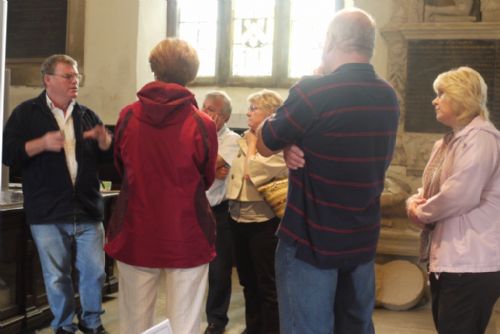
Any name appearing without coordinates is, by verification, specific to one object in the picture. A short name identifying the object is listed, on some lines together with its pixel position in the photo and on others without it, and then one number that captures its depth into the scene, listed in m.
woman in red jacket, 2.42
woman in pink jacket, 2.56
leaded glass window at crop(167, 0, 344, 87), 6.84
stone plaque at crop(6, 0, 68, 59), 6.80
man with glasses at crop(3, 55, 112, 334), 3.29
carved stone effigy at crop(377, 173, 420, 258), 5.22
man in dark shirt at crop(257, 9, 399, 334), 1.96
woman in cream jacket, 3.47
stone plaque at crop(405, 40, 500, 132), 5.17
